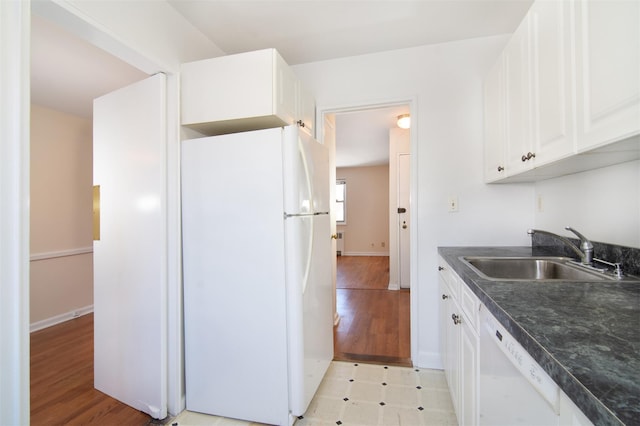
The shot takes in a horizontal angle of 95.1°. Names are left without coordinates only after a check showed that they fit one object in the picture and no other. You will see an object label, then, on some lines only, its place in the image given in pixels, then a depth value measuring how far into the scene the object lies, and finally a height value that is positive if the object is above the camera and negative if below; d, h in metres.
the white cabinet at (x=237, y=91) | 1.69 +0.74
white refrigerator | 1.57 -0.34
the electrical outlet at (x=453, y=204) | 2.18 +0.07
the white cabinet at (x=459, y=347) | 1.14 -0.63
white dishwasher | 0.62 -0.44
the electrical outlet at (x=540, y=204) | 1.95 +0.06
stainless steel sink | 1.54 -0.29
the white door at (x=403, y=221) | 4.25 -0.11
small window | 7.78 +0.35
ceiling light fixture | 3.59 +1.16
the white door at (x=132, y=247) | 1.70 -0.20
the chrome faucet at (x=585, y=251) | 1.34 -0.17
